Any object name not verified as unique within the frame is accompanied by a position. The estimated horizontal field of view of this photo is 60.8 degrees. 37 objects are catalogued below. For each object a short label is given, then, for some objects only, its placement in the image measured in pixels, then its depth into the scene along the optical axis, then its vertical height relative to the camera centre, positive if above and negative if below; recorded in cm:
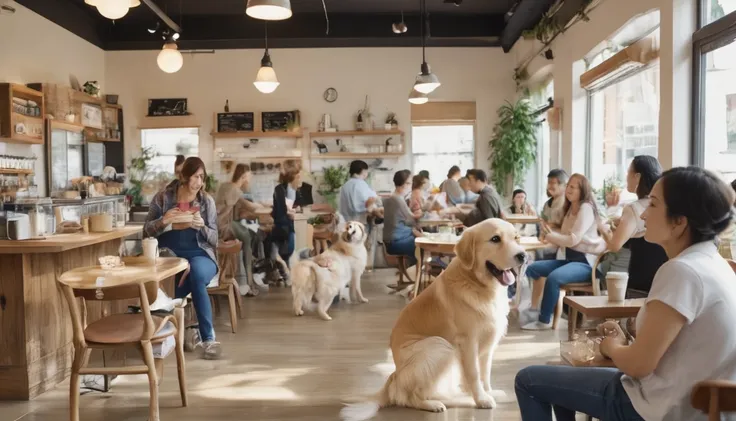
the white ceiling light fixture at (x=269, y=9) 444 +129
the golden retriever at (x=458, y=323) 317 -71
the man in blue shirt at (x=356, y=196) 754 -10
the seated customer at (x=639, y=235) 357 -32
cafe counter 365 -75
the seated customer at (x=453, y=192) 881 -8
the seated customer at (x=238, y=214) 661 -27
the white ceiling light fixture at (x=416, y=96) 771 +113
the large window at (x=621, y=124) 569 +61
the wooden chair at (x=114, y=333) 296 -70
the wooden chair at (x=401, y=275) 711 -102
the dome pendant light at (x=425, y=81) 708 +119
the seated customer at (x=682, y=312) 166 -34
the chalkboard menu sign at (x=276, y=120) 1025 +112
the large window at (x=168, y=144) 1045 +77
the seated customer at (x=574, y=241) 486 -44
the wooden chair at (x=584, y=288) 473 -80
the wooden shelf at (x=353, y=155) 1026 +54
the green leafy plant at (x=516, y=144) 957 +64
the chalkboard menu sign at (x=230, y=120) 1031 +113
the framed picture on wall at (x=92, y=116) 895 +110
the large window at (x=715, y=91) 423 +65
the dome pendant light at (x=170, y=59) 670 +141
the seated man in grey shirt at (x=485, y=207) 605 -20
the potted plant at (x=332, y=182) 1012 +9
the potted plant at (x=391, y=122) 1016 +106
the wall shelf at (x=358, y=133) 1016 +89
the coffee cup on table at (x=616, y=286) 292 -48
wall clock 1034 +153
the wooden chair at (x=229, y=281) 529 -82
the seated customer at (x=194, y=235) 452 -33
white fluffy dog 587 -79
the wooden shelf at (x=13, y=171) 690 +23
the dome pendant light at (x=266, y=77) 689 +123
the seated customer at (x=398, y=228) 677 -44
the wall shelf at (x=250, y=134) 1020 +89
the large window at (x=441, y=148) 1048 +65
